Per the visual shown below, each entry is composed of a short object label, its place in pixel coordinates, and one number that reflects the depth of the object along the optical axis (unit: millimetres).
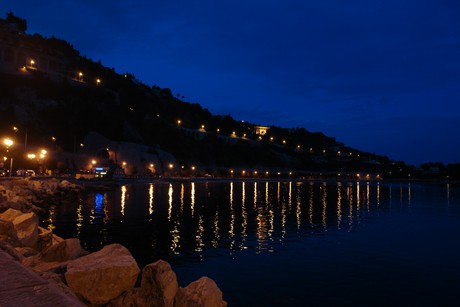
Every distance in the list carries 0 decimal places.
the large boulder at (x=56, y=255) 12594
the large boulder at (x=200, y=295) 10094
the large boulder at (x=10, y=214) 18497
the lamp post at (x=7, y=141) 48344
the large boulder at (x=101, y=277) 9734
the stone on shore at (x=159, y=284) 10039
